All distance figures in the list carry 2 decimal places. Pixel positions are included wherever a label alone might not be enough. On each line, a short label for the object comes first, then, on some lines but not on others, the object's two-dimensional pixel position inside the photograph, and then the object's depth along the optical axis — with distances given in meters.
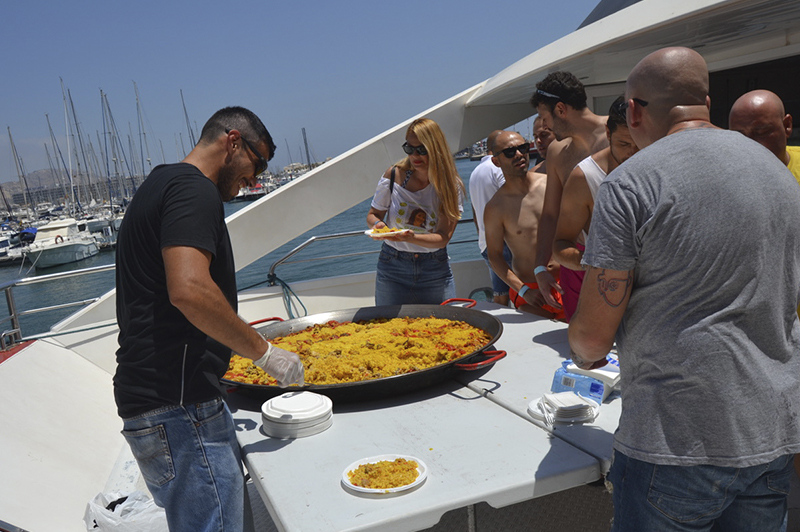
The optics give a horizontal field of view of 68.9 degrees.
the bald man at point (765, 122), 2.28
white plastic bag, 2.64
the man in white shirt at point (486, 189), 4.67
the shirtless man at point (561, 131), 3.13
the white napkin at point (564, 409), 1.90
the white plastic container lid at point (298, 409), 1.99
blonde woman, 3.62
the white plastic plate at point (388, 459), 1.57
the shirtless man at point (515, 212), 3.54
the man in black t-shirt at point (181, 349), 1.69
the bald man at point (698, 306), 1.22
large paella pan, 2.17
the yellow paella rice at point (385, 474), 1.61
